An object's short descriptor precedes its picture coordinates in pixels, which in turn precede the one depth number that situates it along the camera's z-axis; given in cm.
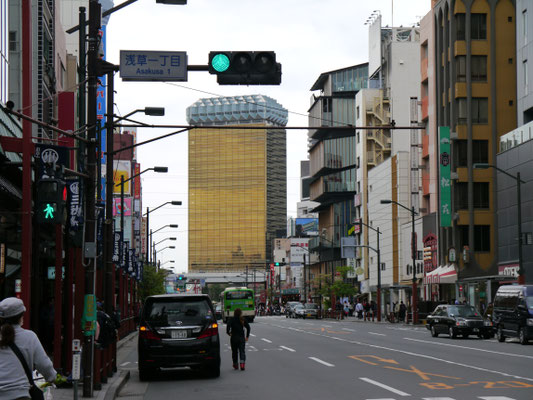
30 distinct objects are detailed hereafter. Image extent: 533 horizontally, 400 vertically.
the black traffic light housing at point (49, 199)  1588
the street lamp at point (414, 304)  6551
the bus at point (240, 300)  8050
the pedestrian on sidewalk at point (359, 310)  8538
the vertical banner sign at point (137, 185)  9992
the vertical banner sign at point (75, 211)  2400
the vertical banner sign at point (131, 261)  4815
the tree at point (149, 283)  7738
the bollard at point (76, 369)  1428
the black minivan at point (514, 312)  3562
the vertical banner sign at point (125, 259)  4175
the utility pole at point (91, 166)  1762
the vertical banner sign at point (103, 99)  6023
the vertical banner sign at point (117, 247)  3784
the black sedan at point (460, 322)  4106
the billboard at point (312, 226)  19519
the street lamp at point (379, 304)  7870
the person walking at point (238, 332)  2367
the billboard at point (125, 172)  8112
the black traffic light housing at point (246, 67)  1502
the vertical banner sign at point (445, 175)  7081
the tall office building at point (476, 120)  7100
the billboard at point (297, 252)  18138
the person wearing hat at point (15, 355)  769
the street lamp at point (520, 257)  4738
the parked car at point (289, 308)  10807
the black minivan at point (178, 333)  2098
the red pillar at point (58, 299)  2100
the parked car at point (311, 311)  9869
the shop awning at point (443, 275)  7075
